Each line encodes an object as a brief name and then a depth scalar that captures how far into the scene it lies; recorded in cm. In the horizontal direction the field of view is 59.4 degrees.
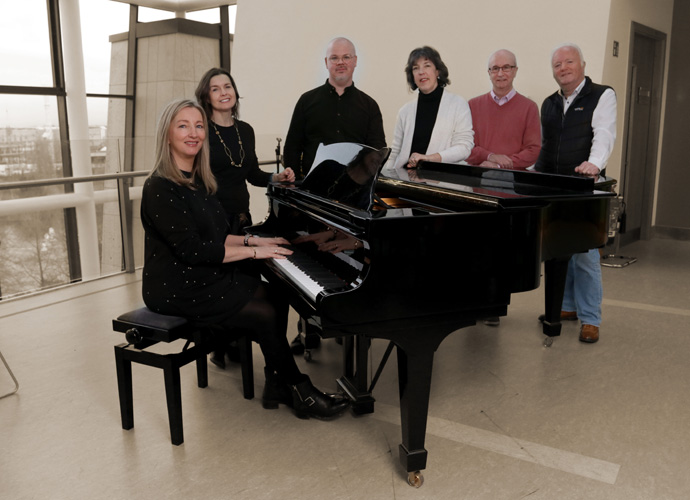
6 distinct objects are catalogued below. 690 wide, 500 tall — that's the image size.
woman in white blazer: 332
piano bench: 224
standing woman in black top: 296
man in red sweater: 363
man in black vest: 333
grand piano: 187
